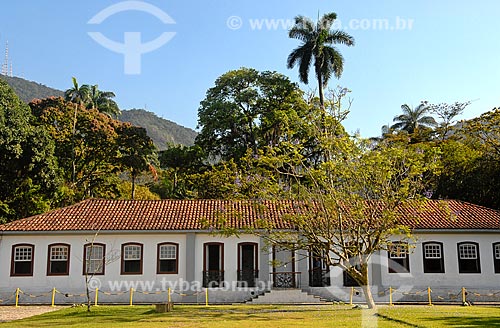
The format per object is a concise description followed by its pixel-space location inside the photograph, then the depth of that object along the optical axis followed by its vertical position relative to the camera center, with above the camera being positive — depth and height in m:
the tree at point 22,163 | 27.59 +5.22
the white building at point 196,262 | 24.30 +0.16
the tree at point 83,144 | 38.06 +8.23
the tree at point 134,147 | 39.59 +8.24
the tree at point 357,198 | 18.41 +2.15
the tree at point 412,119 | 51.59 +12.82
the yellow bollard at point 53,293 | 22.77 -1.01
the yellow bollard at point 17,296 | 23.27 -1.10
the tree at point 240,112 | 38.97 +10.40
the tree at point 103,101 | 51.50 +15.04
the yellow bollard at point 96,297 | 23.22 -1.18
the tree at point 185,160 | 40.06 +7.36
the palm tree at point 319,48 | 37.44 +13.94
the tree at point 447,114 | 40.47 +10.54
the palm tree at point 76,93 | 48.16 +14.57
